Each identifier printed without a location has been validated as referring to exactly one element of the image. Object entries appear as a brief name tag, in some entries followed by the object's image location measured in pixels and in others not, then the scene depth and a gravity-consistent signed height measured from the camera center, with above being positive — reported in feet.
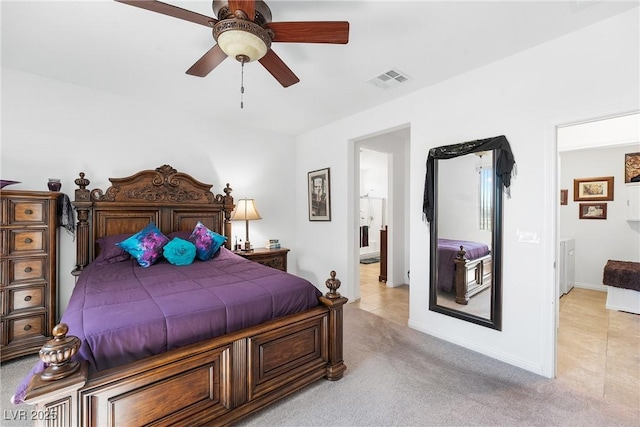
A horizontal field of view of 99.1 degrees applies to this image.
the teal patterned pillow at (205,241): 9.96 -1.07
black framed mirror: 8.21 -0.41
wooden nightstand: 12.58 -2.07
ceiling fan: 4.99 +3.58
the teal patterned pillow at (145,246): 8.95 -1.09
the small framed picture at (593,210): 14.47 +0.16
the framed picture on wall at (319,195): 14.07 +0.99
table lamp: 13.16 +0.01
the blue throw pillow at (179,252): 9.18 -1.32
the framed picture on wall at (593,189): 14.30 +1.31
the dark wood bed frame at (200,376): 3.82 -2.94
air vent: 8.91 +4.57
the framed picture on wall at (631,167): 13.40 +2.31
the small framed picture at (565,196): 15.83 +0.99
